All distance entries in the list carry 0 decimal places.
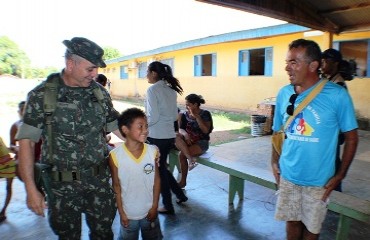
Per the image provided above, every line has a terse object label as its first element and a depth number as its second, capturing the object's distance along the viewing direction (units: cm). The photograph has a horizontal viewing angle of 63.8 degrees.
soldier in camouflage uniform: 191
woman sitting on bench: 398
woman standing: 346
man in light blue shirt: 188
